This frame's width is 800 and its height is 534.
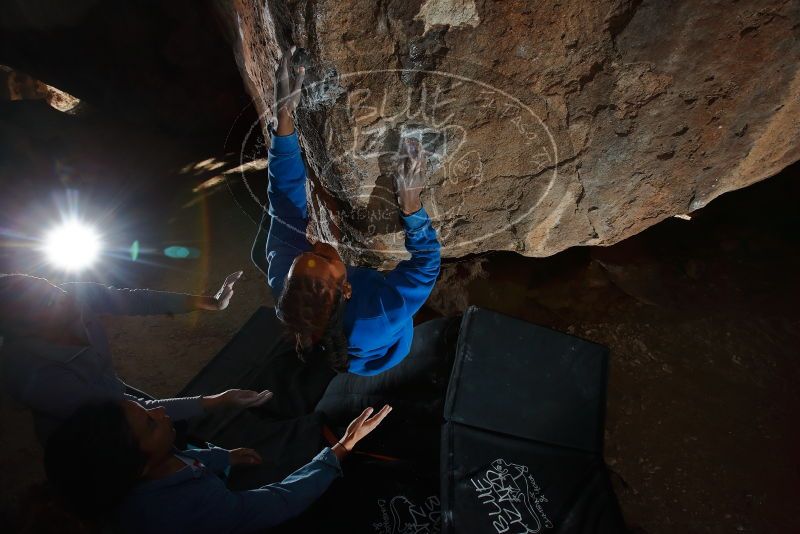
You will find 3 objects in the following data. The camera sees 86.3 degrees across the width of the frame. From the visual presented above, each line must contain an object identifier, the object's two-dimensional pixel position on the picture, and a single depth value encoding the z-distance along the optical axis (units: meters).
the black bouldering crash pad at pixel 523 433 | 1.58
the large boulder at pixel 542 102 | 1.51
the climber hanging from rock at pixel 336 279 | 1.27
